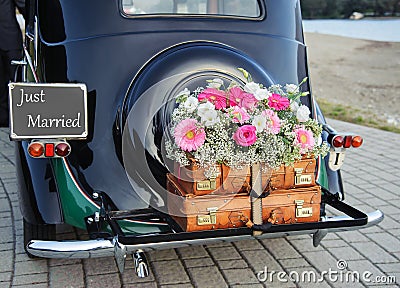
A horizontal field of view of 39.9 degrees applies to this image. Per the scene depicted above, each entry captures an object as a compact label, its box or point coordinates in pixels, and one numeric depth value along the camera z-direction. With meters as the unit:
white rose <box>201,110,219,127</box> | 2.77
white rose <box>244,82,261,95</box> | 2.92
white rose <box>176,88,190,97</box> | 2.95
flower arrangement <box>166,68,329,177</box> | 2.77
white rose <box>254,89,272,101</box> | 2.88
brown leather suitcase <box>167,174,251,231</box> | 2.79
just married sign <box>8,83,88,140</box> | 2.94
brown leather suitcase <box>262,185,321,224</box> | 2.88
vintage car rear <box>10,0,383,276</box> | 2.95
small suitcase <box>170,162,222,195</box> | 2.77
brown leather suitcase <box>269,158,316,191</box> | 2.89
